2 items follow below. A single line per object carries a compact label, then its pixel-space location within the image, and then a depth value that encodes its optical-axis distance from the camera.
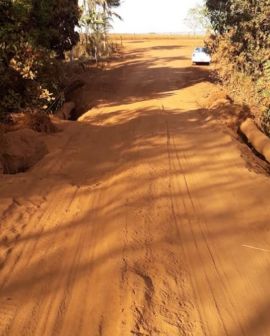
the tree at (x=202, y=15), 19.83
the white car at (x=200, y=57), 29.25
